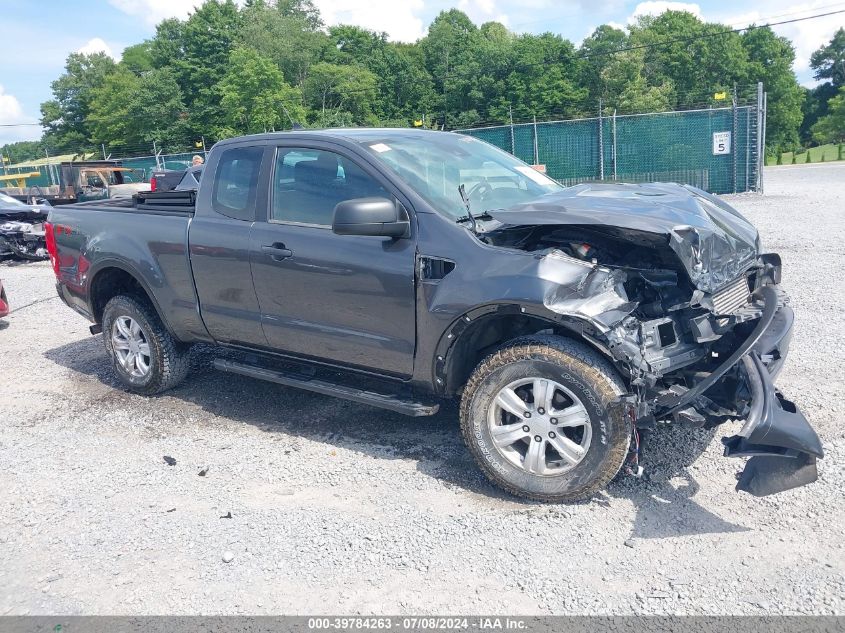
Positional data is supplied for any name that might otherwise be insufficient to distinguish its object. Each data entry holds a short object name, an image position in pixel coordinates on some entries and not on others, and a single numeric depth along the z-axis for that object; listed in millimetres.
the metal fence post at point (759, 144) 18594
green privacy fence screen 19484
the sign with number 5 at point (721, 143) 19484
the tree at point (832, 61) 83750
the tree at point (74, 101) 76688
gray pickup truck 3592
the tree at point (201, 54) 61719
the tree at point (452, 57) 61594
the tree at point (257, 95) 45469
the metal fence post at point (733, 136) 18984
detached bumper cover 3291
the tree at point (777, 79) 67375
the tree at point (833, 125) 65562
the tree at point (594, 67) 60844
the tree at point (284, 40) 61125
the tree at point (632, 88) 55656
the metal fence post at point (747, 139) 19016
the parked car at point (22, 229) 14023
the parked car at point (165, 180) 17141
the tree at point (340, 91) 56531
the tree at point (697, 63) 63344
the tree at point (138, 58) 79300
